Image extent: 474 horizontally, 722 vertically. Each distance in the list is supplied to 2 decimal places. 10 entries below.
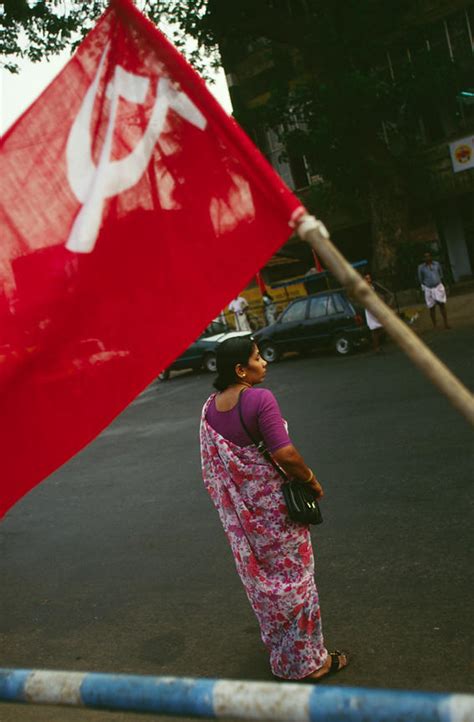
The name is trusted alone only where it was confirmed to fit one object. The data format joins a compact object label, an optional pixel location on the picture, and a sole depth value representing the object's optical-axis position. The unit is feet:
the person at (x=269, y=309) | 89.10
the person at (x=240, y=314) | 85.30
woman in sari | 12.23
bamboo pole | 5.71
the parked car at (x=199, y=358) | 68.59
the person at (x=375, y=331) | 51.98
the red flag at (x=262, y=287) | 90.47
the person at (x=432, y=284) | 55.42
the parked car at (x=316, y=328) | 56.65
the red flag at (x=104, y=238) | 7.62
